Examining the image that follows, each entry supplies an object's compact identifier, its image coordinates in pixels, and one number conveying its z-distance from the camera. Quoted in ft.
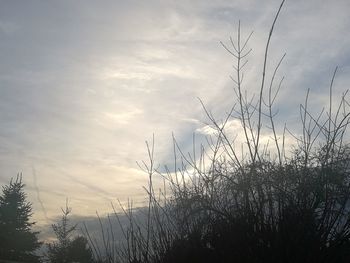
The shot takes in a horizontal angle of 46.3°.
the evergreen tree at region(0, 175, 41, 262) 91.81
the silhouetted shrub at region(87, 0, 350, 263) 9.14
